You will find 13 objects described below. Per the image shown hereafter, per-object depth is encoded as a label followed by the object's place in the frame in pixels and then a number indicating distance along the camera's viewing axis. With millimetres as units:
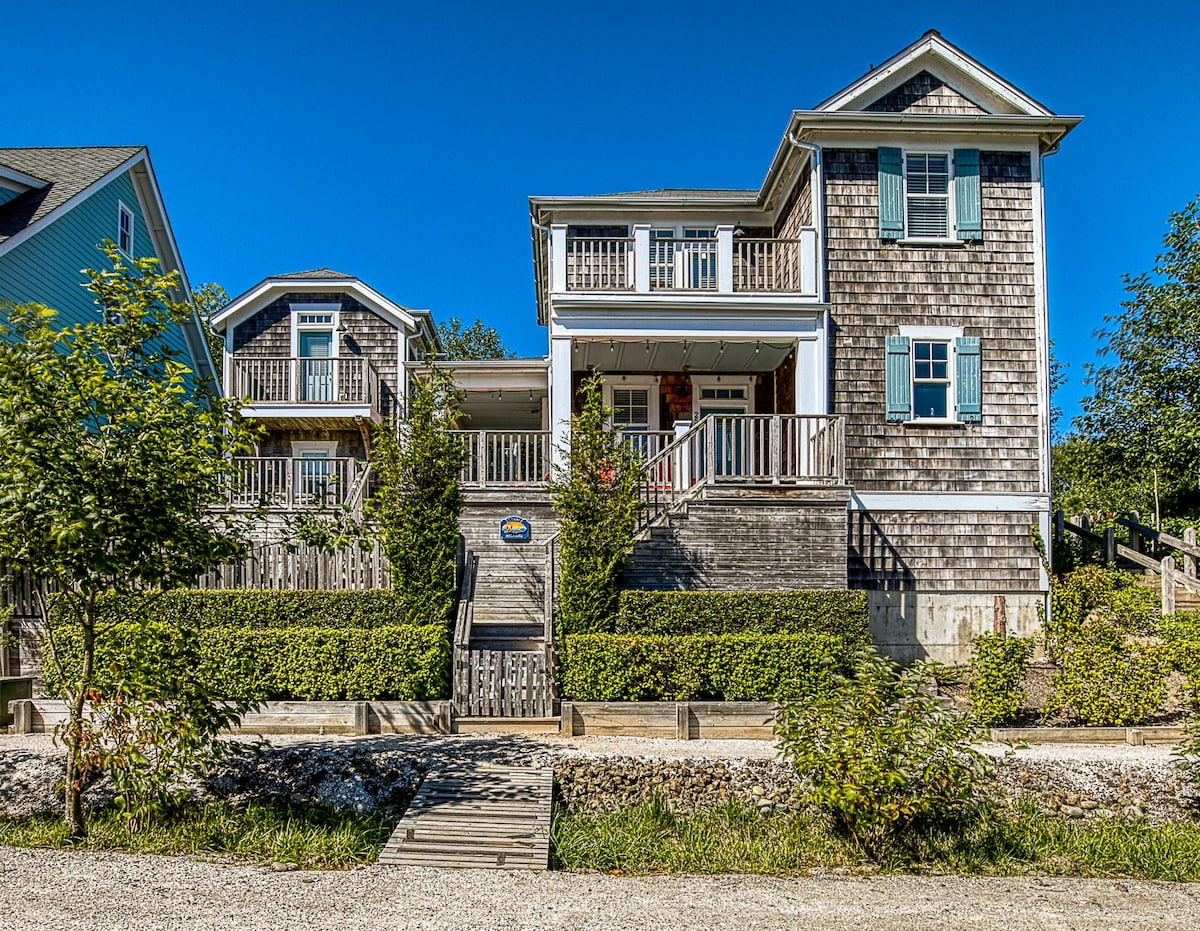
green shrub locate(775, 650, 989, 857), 7461
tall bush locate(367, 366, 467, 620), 11312
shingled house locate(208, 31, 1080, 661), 14609
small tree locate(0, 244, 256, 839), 6555
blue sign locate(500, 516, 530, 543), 14609
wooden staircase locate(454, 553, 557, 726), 10406
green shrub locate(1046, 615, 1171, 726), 10023
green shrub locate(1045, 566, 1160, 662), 14219
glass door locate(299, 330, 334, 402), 19219
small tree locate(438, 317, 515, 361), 46062
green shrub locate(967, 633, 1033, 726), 10070
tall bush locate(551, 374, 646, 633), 11367
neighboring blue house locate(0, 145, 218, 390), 15070
